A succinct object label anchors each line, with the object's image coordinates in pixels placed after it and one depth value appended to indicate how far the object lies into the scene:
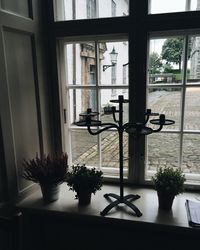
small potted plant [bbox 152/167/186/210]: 1.34
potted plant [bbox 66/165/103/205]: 1.42
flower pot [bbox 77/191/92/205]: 1.45
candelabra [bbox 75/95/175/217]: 1.22
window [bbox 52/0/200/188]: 1.44
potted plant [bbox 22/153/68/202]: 1.41
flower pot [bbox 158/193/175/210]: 1.36
